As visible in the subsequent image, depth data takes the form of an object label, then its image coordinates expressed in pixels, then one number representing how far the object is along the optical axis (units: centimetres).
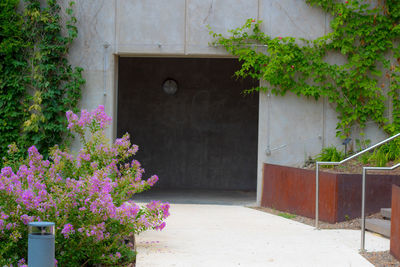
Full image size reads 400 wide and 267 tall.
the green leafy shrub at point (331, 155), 1002
